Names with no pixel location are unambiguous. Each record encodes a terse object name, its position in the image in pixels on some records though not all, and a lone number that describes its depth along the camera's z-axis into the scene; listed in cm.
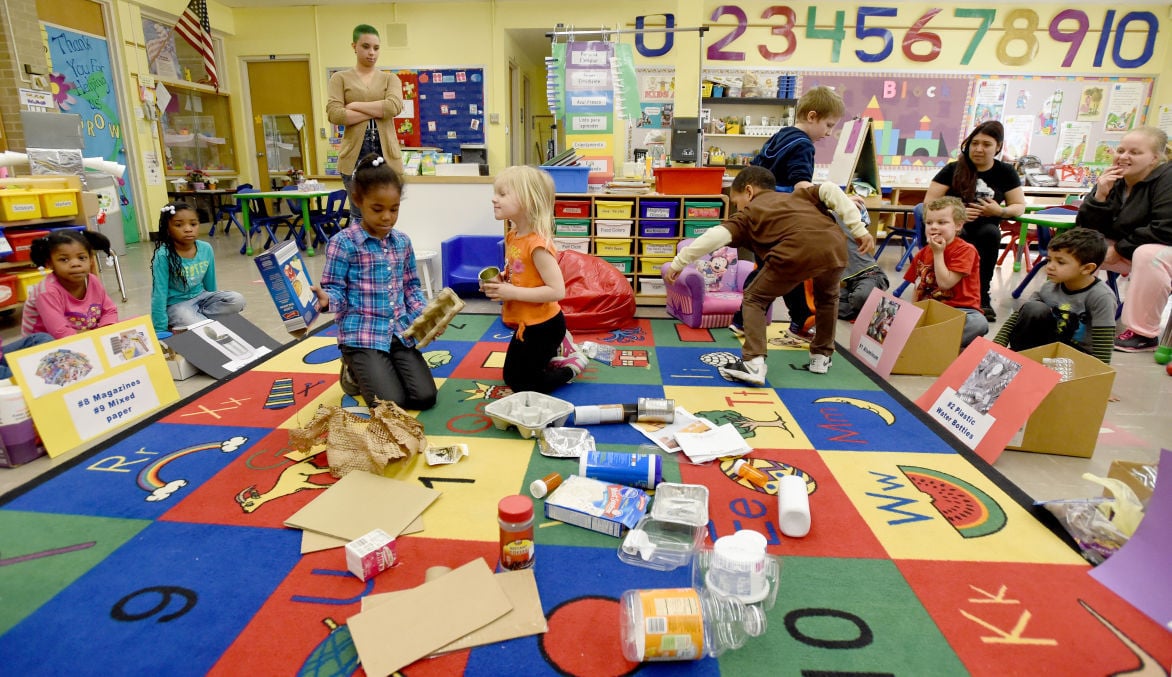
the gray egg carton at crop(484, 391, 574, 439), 245
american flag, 768
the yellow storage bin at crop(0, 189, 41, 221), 390
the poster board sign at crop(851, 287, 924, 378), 317
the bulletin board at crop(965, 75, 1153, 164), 862
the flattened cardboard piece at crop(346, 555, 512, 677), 138
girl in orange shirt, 267
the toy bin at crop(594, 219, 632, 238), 470
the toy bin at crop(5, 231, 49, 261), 405
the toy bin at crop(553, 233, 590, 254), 471
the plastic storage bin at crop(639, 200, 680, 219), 468
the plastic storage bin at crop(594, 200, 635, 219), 467
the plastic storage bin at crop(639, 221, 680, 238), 471
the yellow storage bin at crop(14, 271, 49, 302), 405
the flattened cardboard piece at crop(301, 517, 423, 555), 176
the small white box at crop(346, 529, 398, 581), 162
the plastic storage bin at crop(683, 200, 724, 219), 463
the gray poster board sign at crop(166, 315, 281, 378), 311
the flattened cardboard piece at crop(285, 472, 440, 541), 184
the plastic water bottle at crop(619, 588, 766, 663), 136
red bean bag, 396
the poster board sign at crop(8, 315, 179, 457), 227
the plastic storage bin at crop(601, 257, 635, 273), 478
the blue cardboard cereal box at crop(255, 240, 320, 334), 303
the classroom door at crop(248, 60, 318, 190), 930
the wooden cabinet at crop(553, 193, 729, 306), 466
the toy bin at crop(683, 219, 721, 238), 463
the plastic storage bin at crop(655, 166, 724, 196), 464
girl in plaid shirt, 259
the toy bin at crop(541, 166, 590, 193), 468
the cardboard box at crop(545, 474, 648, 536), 185
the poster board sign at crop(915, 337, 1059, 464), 226
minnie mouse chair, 406
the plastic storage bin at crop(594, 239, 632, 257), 475
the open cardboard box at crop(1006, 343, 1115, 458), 232
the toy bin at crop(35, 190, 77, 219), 417
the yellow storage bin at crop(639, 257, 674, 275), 476
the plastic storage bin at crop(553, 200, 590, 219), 469
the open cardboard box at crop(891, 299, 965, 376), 320
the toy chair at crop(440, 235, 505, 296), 485
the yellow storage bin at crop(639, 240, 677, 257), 474
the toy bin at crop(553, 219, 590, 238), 472
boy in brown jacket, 298
